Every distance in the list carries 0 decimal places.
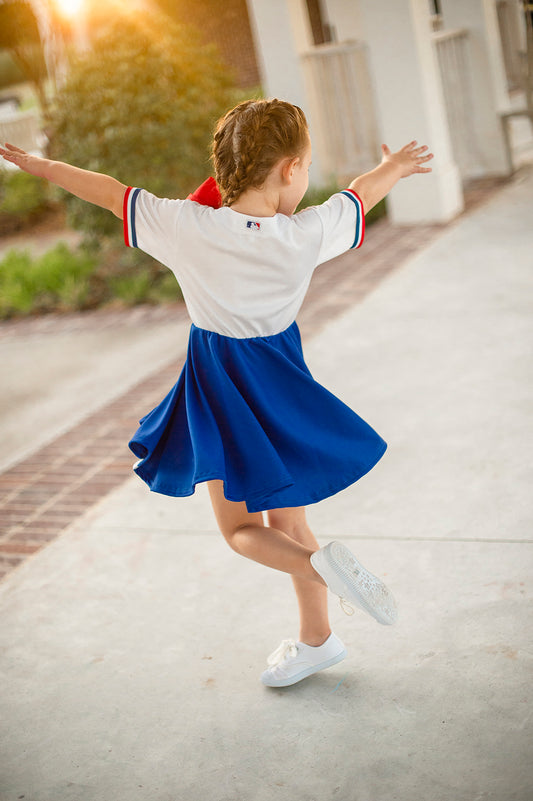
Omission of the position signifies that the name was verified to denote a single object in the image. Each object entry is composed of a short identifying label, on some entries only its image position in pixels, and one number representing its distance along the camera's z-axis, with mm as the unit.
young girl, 2117
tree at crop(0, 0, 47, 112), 15883
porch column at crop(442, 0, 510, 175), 9242
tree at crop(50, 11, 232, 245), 7707
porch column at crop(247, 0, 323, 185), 9070
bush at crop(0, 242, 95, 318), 8148
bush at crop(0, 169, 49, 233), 14102
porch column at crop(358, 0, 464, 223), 7695
